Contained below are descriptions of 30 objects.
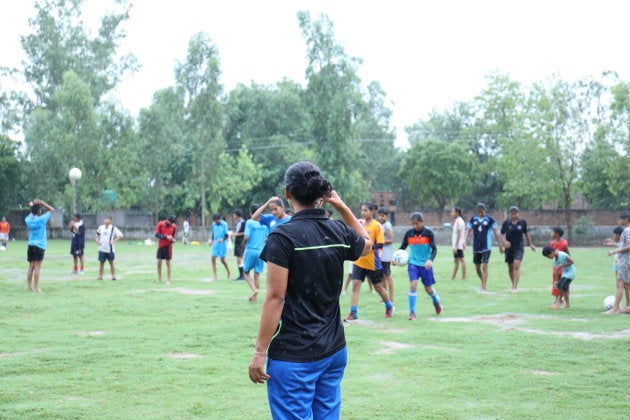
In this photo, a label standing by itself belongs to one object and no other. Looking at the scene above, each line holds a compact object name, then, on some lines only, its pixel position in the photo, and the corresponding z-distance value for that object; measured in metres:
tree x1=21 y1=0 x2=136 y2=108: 52.84
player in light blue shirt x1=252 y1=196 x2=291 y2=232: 12.66
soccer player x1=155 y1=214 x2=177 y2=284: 17.83
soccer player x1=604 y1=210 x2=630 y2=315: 12.20
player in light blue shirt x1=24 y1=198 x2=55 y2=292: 15.51
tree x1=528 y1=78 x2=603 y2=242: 41.94
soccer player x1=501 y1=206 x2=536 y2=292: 16.05
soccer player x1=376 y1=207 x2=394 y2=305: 13.83
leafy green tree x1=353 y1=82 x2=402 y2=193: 74.31
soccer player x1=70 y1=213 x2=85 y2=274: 20.16
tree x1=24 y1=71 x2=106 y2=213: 48.19
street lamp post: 31.45
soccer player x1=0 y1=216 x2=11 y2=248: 36.27
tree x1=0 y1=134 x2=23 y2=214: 50.91
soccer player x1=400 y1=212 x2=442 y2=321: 11.95
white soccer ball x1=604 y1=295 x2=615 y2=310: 12.87
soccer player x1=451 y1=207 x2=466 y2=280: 18.95
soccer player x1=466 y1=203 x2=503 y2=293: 16.44
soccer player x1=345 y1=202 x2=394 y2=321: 11.68
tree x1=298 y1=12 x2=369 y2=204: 50.34
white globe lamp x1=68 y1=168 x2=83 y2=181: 31.45
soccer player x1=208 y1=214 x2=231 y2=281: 19.25
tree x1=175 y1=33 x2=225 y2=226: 50.03
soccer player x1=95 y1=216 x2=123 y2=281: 18.23
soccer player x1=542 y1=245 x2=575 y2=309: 12.98
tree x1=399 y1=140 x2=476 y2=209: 58.72
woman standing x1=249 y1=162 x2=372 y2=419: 3.63
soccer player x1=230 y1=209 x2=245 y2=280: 18.56
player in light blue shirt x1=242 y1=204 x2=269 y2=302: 14.61
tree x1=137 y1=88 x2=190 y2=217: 53.00
